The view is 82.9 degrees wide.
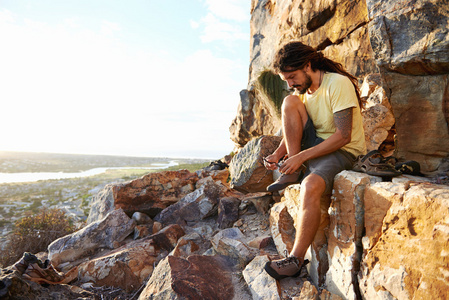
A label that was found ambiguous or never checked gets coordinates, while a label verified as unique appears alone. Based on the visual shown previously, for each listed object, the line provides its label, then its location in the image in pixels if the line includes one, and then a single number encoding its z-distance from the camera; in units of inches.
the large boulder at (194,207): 204.1
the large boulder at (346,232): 87.7
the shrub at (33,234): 227.6
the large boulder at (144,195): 217.5
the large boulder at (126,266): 140.7
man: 97.2
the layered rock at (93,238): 175.8
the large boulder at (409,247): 64.2
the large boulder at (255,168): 177.6
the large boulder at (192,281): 98.0
